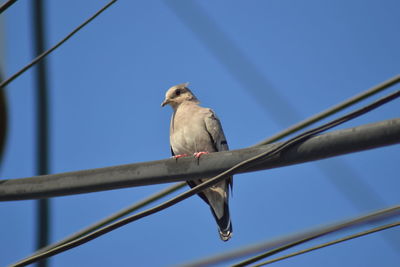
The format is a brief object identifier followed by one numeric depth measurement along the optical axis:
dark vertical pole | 5.92
